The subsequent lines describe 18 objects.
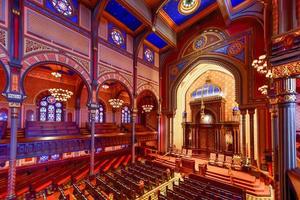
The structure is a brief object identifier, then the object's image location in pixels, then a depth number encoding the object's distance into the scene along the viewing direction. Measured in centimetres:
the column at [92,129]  852
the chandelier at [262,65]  570
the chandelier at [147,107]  1377
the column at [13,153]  570
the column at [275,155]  293
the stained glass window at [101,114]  1578
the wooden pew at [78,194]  516
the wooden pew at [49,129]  857
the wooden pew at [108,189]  554
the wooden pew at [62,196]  482
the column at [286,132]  254
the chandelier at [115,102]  1350
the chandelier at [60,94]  980
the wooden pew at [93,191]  546
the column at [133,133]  1129
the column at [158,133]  1425
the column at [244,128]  952
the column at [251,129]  912
